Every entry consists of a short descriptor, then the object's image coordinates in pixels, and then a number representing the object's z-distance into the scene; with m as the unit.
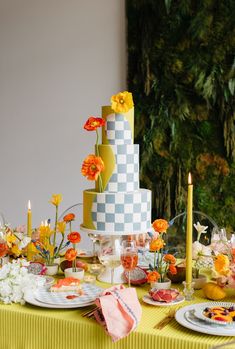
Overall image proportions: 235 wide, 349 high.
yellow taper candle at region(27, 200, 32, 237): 2.10
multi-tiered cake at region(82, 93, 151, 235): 1.83
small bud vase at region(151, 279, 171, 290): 1.69
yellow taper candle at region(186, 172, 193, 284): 1.60
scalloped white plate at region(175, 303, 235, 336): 1.31
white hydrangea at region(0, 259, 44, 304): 1.58
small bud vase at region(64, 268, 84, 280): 1.84
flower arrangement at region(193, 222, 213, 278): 1.98
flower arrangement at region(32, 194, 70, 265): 1.97
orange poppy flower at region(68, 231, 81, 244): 1.81
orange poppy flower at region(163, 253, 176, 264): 1.67
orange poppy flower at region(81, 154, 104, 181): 1.78
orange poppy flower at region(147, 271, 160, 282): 1.68
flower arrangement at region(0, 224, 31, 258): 2.04
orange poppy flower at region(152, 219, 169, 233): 1.67
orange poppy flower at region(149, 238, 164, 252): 1.66
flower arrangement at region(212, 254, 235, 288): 1.64
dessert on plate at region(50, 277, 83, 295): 1.66
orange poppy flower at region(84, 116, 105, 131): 1.80
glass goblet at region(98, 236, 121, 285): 1.67
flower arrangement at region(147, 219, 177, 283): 1.66
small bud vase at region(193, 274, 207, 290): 1.75
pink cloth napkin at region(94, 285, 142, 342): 1.37
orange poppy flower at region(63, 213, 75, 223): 1.95
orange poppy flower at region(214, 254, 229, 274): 1.64
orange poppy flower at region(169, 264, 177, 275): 1.70
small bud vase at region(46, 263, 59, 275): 1.94
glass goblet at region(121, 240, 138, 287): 1.61
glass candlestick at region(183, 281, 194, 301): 1.62
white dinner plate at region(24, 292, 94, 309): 1.51
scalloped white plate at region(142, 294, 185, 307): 1.54
